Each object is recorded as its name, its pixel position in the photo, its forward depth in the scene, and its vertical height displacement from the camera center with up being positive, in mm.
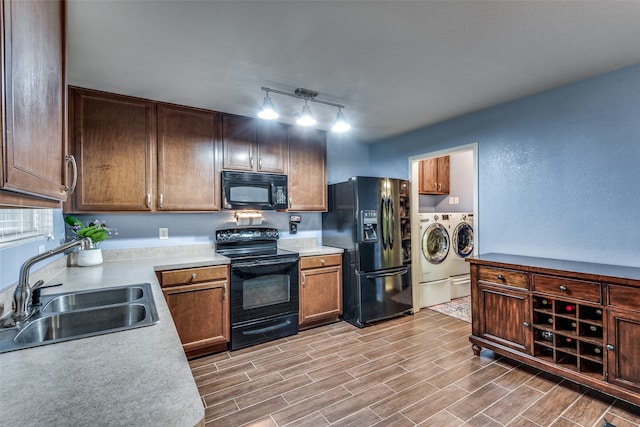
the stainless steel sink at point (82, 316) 1192 -449
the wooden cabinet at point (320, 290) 3324 -835
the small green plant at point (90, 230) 2486 -93
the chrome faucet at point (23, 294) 1276 -316
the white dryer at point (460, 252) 4449 -571
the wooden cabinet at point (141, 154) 2525 +573
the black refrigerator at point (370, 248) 3480 -395
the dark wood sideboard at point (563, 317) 1926 -772
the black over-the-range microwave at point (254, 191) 3105 +272
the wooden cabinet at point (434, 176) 5086 +639
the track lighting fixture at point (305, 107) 2407 +894
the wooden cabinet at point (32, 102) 629 +304
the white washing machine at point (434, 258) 4090 -614
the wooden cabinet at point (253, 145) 3152 +769
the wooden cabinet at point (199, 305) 2600 -778
